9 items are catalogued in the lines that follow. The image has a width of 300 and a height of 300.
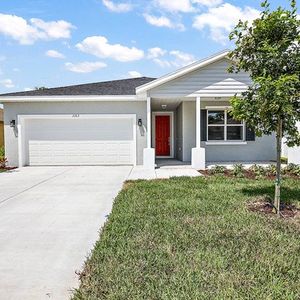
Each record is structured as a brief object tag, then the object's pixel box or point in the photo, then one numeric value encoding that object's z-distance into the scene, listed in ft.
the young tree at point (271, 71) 18.11
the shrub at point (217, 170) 37.35
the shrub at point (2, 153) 48.81
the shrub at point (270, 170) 35.76
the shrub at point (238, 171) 35.04
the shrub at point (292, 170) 36.16
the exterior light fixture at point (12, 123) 47.21
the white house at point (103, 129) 47.14
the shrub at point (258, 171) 34.98
